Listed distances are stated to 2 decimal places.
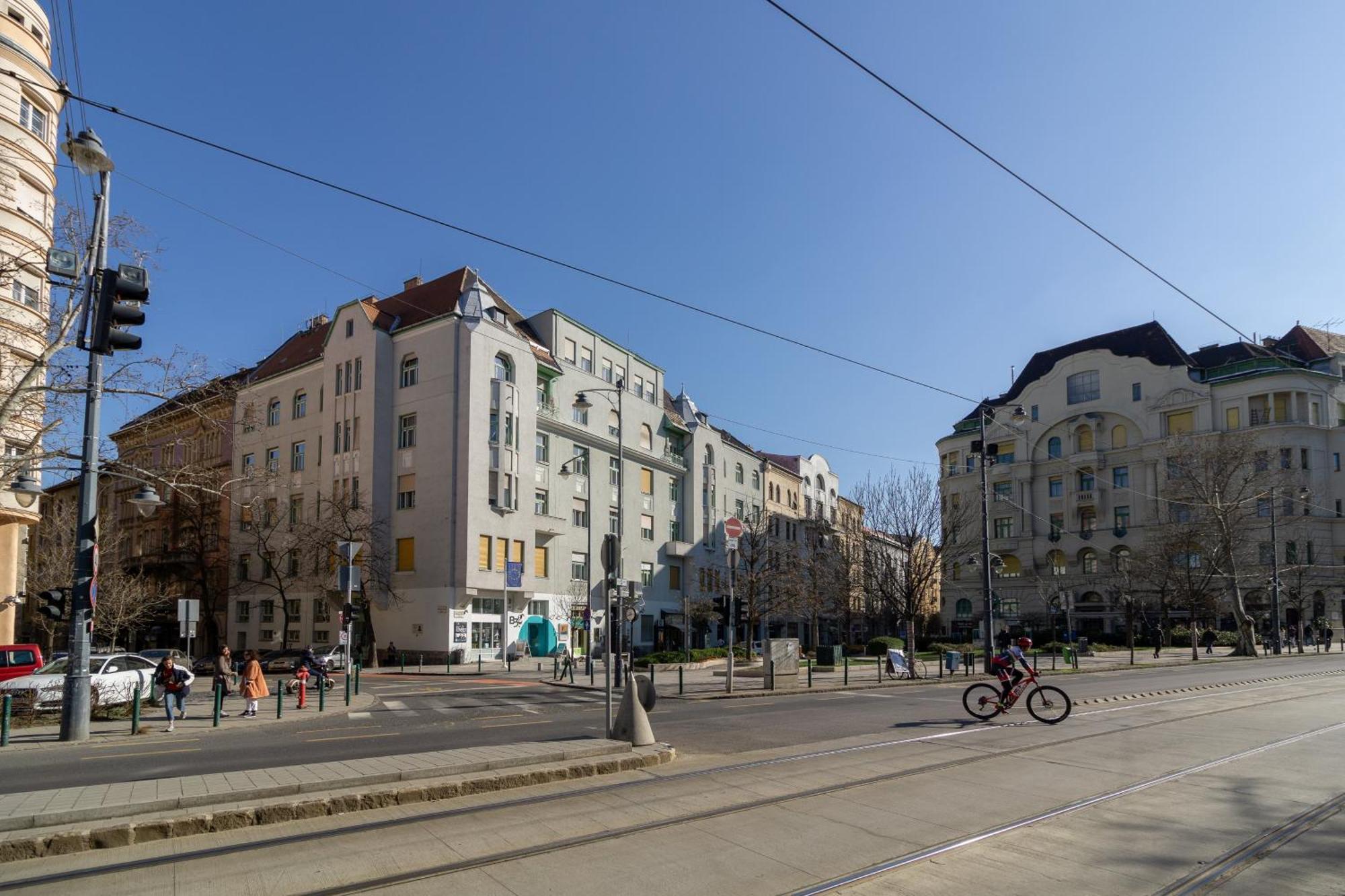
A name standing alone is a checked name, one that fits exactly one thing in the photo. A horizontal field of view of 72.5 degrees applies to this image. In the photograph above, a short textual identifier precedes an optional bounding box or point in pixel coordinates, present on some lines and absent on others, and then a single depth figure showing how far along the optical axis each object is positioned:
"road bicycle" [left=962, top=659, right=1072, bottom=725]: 16.45
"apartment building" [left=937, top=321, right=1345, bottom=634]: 66.75
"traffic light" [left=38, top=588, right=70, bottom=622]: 17.28
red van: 24.80
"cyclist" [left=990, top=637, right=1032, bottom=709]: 16.77
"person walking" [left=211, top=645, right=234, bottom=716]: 18.98
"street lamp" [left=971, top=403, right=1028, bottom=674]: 31.22
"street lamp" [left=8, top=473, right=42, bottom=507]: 20.45
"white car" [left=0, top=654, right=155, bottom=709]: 19.05
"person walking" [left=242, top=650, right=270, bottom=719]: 19.91
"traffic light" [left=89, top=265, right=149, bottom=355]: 14.20
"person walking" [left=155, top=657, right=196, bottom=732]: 17.56
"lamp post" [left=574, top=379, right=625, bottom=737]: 33.22
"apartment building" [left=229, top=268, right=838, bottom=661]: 47.47
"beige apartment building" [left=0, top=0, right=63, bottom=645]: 29.02
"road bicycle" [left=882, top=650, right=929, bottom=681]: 32.41
